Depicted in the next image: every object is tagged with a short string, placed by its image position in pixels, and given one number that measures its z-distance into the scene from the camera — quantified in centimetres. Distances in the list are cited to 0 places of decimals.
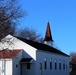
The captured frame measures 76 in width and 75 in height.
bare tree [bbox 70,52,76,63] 10856
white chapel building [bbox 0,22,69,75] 5072
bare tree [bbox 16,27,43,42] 8452
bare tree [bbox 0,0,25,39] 3306
